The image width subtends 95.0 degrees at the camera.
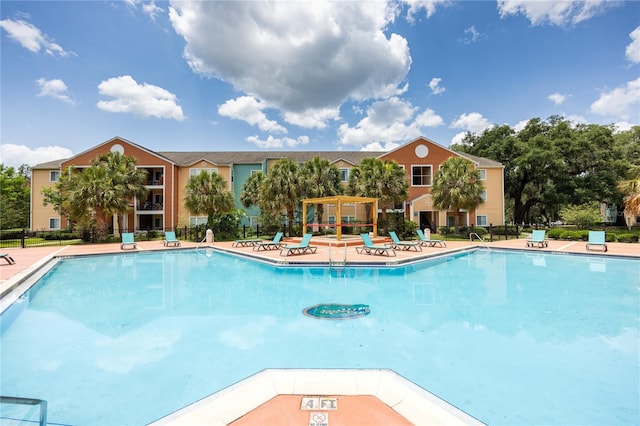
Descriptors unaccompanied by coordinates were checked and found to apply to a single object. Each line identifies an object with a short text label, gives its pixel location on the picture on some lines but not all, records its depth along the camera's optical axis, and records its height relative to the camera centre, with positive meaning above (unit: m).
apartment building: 30.95 +4.07
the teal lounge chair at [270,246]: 18.55 -1.75
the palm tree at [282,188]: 24.03 +2.56
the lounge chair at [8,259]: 12.93 -1.78
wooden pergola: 20.17 +1.30
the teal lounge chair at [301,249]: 16.05 -1.76
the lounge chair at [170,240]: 21.38 -1.51
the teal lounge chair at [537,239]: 19.12 -1.42
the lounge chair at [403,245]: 17.90 -1.67
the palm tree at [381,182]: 25.00 +3.11
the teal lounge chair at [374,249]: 15.51 -1.74
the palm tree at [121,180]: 23.27 +3.43
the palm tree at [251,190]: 28.95 +2.86
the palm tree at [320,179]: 25.27 +3.56
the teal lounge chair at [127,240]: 19.84 -1.39
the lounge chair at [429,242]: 19.86 -1.69
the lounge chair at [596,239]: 17.42 -1.31
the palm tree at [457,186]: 24.95 +2.75
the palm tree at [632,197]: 20.80 +1.45
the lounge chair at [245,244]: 20.20 -1.78
